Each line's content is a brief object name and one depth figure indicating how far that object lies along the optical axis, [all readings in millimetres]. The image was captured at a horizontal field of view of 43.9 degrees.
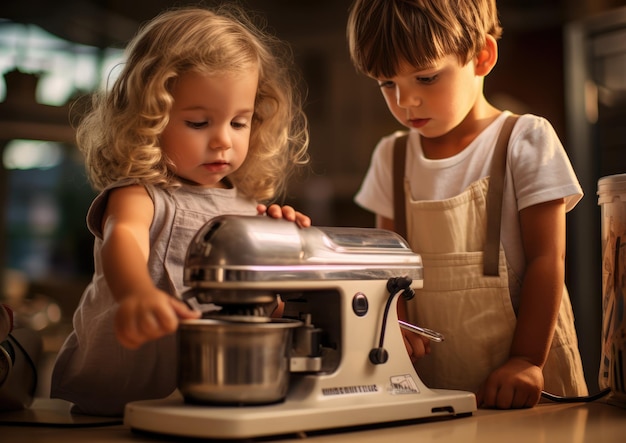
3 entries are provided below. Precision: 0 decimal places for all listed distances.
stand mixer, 767
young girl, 973
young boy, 1069
